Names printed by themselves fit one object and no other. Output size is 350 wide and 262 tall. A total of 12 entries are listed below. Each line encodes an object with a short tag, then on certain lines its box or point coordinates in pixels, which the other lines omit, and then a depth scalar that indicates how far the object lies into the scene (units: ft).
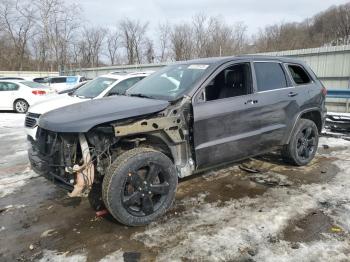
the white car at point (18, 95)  46.85
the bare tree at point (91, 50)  181.47
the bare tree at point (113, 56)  199.21
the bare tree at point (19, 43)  155.58
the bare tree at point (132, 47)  184.14
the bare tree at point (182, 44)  152.56
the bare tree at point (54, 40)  118.52
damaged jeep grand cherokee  11.60
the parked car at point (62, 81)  73.59
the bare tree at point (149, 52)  179.42
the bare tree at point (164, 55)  169.70
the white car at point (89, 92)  22.48
